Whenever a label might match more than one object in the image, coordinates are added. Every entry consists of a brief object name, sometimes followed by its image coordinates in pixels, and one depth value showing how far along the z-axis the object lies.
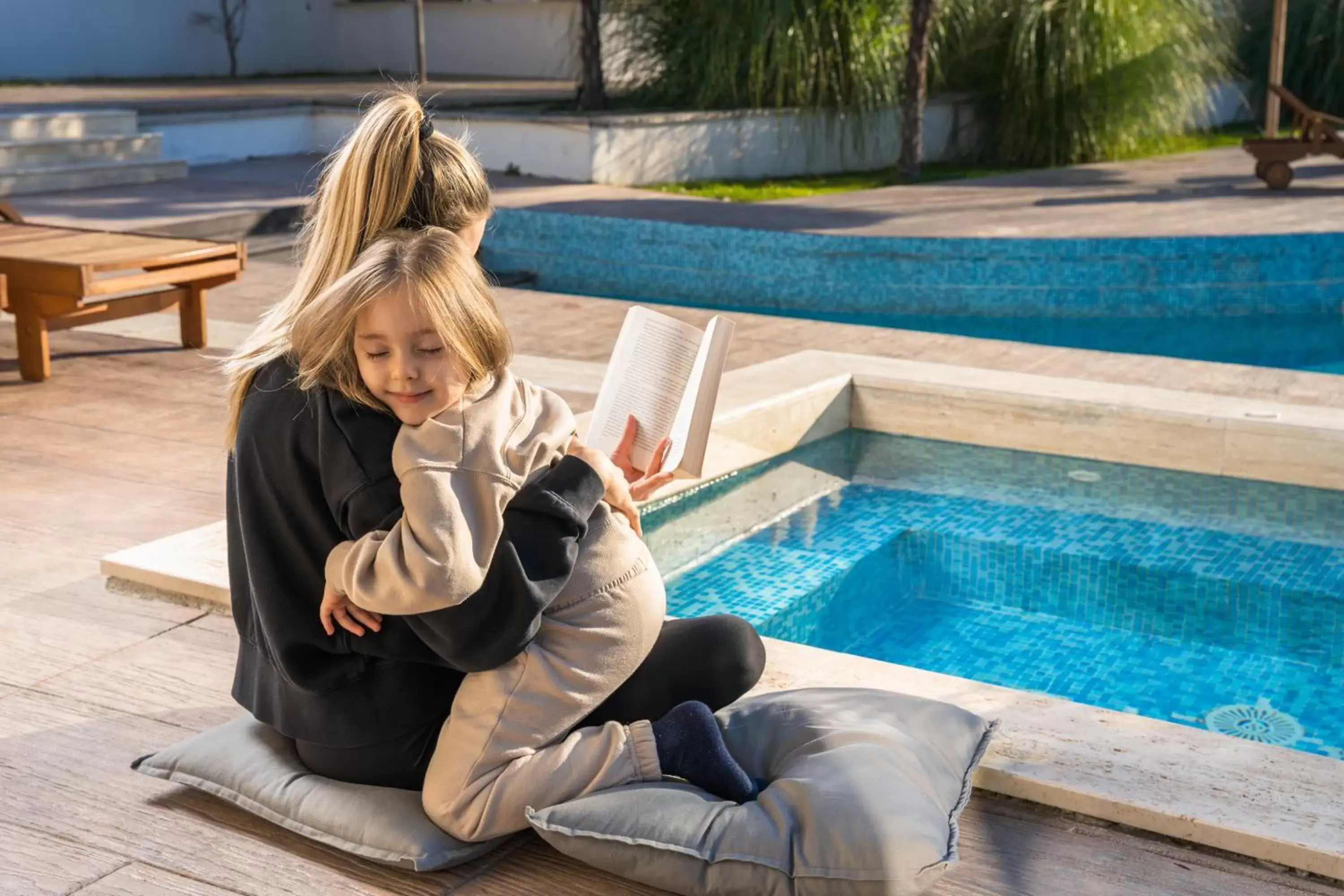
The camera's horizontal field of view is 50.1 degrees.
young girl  1.70
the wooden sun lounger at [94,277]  4.80
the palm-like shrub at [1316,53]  14.36
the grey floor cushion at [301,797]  1.95
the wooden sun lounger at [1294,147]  9.84
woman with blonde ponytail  1.78
